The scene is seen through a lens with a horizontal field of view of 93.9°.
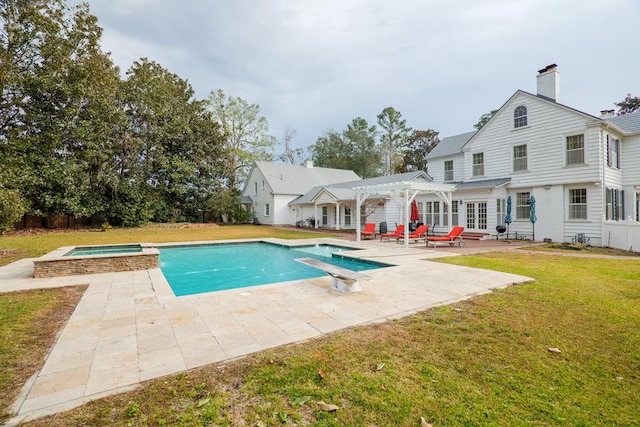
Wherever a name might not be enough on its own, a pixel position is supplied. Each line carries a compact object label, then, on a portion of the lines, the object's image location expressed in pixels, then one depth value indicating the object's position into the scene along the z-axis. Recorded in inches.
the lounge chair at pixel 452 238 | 529.3
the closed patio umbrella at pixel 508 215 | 600.1
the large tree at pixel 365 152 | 1779.0
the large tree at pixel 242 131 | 1413.6
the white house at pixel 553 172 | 526.9
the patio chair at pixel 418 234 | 574.2
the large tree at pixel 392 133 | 1706.4
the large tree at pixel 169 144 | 1006.4
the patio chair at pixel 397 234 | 592.7
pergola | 524.7
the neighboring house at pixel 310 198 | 849.5
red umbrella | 688.4
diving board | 227.9
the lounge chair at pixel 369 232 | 681.0
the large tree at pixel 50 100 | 741.9
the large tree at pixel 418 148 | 1572.6
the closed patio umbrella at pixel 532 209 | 566.3
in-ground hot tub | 287.4
